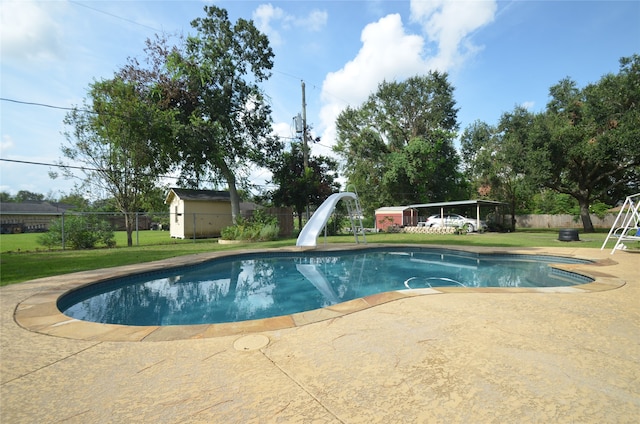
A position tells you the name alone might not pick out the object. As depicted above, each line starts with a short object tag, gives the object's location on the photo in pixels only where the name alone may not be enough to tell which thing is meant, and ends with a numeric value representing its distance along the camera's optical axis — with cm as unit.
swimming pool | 513
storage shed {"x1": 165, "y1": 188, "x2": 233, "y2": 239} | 2003
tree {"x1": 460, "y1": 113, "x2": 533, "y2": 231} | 2044
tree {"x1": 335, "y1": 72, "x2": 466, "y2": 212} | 2767
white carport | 1943
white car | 2058
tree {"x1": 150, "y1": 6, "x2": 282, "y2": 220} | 1666
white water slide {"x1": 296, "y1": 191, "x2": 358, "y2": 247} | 1145
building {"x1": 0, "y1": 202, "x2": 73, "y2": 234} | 2869
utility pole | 1869
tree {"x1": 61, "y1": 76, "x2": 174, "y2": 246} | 1446
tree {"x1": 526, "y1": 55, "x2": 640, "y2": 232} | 1675
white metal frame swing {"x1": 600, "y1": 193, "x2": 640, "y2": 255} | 819
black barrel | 1258
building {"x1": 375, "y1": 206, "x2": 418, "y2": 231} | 2542
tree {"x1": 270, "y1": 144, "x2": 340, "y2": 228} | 1898
